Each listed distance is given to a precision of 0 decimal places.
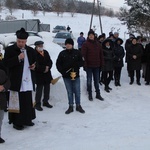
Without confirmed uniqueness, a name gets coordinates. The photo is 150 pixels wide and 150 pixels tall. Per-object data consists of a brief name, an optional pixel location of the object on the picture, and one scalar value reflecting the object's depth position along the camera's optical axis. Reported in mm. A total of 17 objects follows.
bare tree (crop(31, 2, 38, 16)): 69500
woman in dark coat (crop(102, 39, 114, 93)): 9328
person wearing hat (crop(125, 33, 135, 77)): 10375
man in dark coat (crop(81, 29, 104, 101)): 7922
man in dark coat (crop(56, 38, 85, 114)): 6926
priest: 5691
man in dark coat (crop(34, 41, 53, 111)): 7082
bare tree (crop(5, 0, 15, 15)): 70212
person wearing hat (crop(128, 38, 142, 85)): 10203
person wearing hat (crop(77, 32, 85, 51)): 17562
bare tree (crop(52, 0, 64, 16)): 74425
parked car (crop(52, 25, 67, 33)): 42947
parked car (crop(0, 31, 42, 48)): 19797
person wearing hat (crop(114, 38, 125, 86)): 9930
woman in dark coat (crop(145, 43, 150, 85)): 10297
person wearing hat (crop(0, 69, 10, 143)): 4884
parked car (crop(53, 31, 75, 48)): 22411
